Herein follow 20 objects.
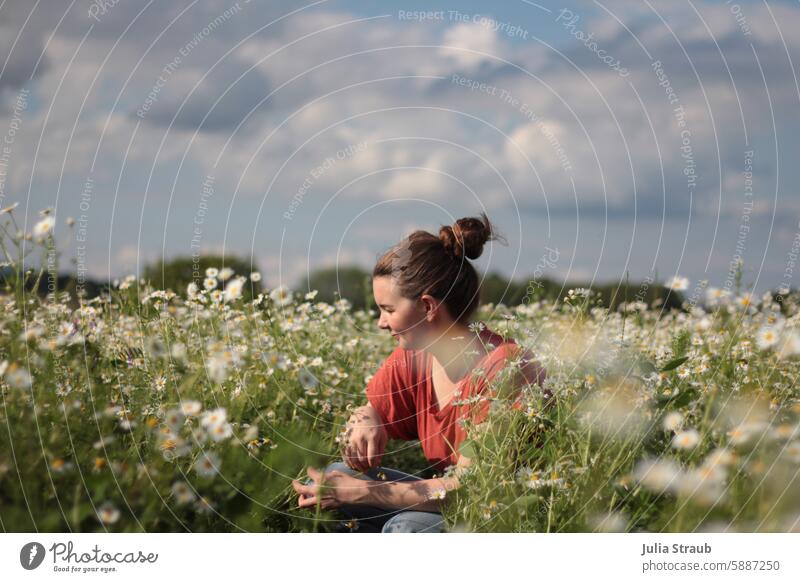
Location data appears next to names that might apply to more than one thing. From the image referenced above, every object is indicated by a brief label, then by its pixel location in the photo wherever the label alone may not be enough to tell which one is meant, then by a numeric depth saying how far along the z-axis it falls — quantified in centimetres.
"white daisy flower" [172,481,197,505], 243
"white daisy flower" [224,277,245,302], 364
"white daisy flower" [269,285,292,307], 391
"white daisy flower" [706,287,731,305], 336
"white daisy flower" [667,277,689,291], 324
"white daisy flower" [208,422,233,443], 258
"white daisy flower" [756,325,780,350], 306
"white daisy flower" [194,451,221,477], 249
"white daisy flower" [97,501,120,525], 235
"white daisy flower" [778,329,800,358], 302
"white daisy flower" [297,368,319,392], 348
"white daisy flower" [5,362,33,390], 244
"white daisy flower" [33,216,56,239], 272
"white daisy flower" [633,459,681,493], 248
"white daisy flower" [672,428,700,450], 251
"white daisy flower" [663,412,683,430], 257
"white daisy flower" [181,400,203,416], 262
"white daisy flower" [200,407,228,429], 260
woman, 273
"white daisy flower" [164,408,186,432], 257
